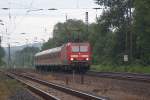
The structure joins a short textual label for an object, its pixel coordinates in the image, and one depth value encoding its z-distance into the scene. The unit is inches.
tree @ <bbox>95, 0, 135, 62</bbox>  3009.4
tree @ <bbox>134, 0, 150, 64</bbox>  2387.6
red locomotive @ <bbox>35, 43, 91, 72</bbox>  1946.4
